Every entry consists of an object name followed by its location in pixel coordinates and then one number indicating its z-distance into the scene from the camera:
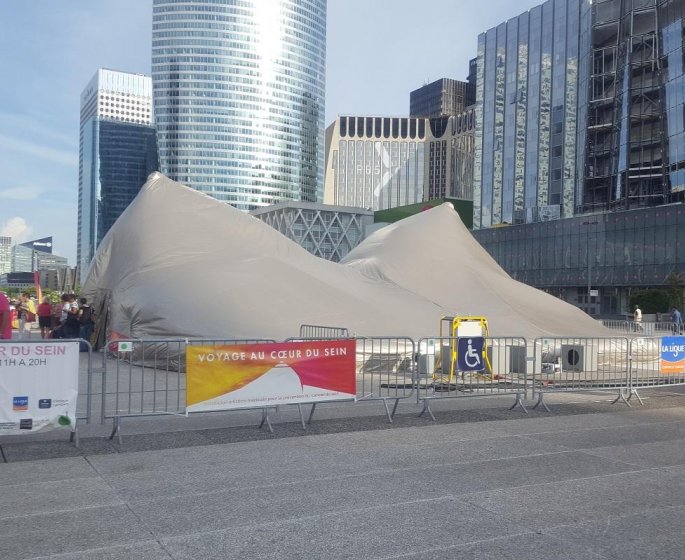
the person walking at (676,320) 28.92
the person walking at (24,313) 25.95
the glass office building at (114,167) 185.62
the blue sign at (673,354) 13.02
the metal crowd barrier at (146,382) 9.04
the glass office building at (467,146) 194.00
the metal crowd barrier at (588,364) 13.24
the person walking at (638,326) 30.59
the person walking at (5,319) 12.16
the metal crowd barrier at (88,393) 8.12
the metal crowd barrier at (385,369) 12.05
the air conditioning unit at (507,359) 12.60
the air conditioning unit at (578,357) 13.64
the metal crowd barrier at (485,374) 11.91
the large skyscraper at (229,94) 158.75
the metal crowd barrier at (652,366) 12.96
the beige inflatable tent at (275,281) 17.48
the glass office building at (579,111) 66.94
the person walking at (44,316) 23.53
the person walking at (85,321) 20.67
